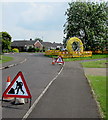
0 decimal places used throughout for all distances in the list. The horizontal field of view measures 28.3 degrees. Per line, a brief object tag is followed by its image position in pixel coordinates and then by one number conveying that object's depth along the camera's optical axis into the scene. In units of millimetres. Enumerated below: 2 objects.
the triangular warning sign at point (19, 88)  6902
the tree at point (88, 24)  52719
